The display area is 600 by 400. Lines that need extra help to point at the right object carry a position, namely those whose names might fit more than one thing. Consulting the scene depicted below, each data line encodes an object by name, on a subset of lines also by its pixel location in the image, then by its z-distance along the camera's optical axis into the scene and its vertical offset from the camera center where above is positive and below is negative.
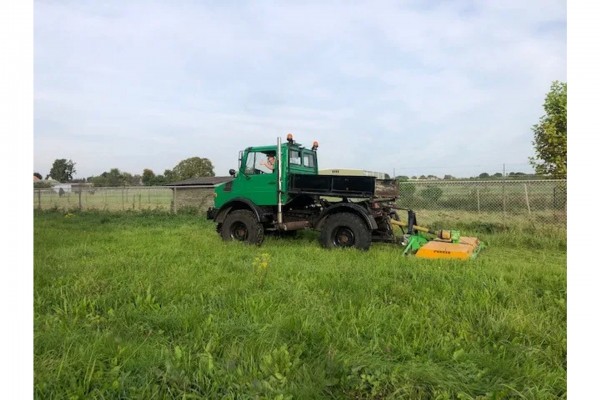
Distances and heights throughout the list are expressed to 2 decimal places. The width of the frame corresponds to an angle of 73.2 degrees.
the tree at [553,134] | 11.10 +1.77
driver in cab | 9.27 +0.81
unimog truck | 8.32 -0.21
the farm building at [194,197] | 20.70 -0.01
